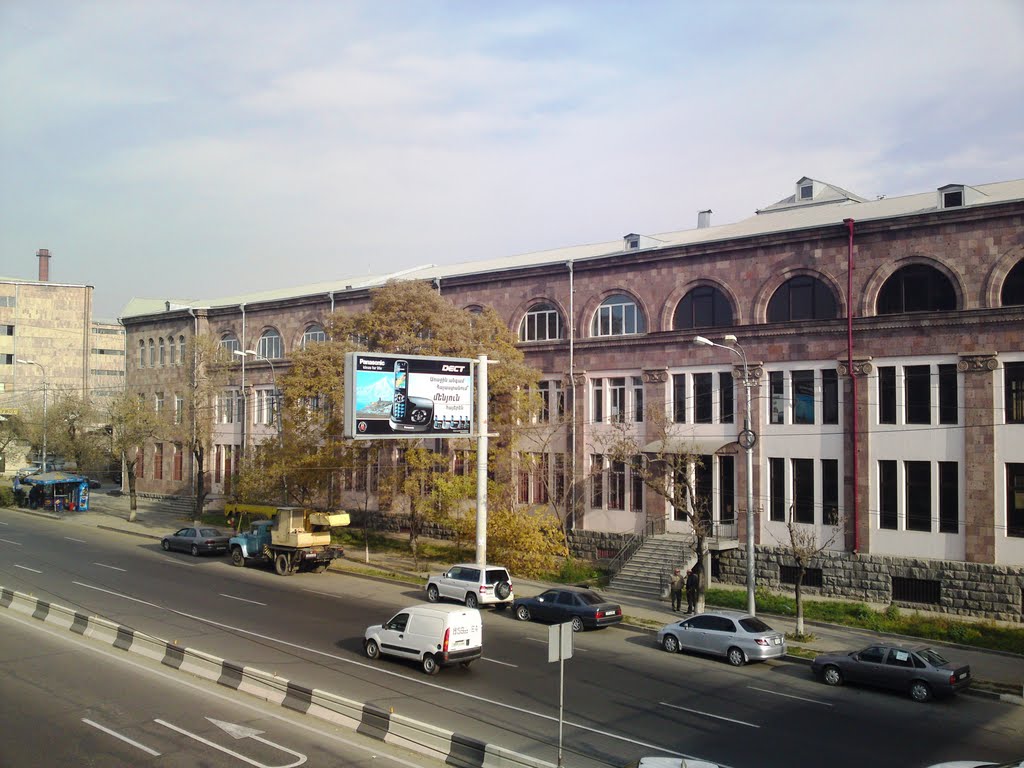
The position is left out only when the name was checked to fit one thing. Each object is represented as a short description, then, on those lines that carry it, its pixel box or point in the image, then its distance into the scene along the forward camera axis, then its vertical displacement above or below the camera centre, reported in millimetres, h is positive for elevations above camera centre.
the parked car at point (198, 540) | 42438 -6320
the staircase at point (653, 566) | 34344 -6313
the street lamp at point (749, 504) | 27656 -2881
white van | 21078 -5648
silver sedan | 23672 -6361
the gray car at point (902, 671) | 20297 -6303
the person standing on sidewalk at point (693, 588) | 29969 -6074
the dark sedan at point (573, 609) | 27703 -6442
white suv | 30578 -6227
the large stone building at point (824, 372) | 30516 +1931
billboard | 28750 +733
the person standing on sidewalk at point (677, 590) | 30797 -6330
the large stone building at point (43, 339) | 96375 +9087
